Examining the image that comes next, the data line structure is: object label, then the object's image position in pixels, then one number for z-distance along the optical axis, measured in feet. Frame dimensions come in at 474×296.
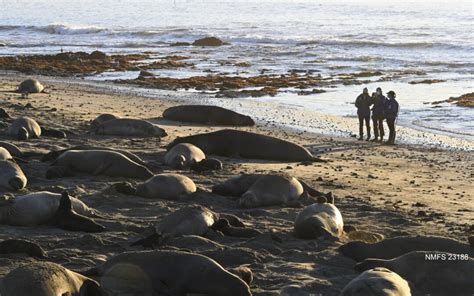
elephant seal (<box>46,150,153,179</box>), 73.56
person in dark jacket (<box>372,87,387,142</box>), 121.29
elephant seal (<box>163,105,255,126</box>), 124.88
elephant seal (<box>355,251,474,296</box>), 43.62
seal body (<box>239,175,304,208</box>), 64.80
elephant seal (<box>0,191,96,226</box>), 53.52
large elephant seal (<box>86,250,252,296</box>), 39.99
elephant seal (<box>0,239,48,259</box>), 45.73
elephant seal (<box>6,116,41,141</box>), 92.79
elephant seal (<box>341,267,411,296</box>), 37.88
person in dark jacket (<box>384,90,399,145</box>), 118.69
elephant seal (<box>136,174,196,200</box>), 65.57
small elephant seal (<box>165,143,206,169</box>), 81.15
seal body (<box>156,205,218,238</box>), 52.65
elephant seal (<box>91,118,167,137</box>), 104.06
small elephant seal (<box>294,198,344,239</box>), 54.75
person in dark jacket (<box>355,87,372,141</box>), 122.14
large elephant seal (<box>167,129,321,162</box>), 92.22
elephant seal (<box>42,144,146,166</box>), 78.52
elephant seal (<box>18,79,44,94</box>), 151.84
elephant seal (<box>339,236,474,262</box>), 49.06
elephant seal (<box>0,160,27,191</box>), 63.46
